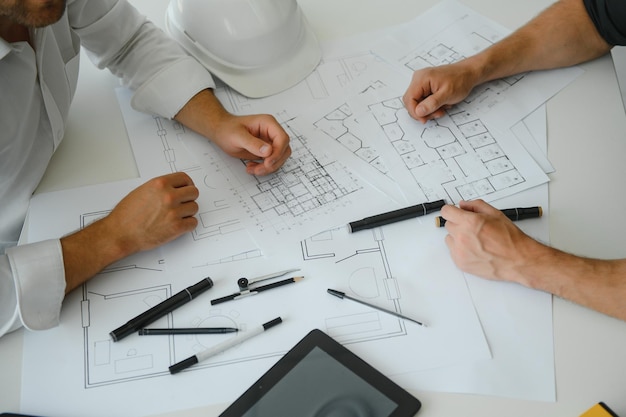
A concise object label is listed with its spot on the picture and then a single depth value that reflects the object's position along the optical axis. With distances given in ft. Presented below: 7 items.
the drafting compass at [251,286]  3.58
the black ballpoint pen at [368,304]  3.45
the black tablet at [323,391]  3.07
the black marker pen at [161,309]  3.44
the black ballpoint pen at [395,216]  3.86
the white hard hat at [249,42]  4.60
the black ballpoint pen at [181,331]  3.44
